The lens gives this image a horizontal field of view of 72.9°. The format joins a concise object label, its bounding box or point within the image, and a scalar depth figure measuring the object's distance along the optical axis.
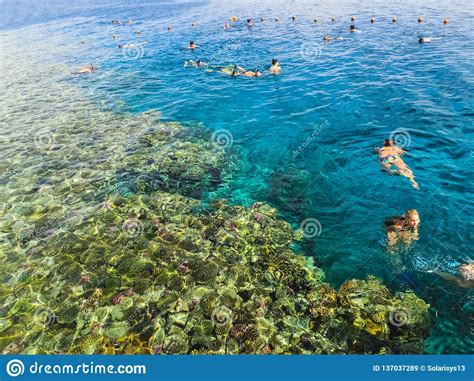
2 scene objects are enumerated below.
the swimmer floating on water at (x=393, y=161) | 16.34
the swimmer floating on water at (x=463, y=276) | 10.80
